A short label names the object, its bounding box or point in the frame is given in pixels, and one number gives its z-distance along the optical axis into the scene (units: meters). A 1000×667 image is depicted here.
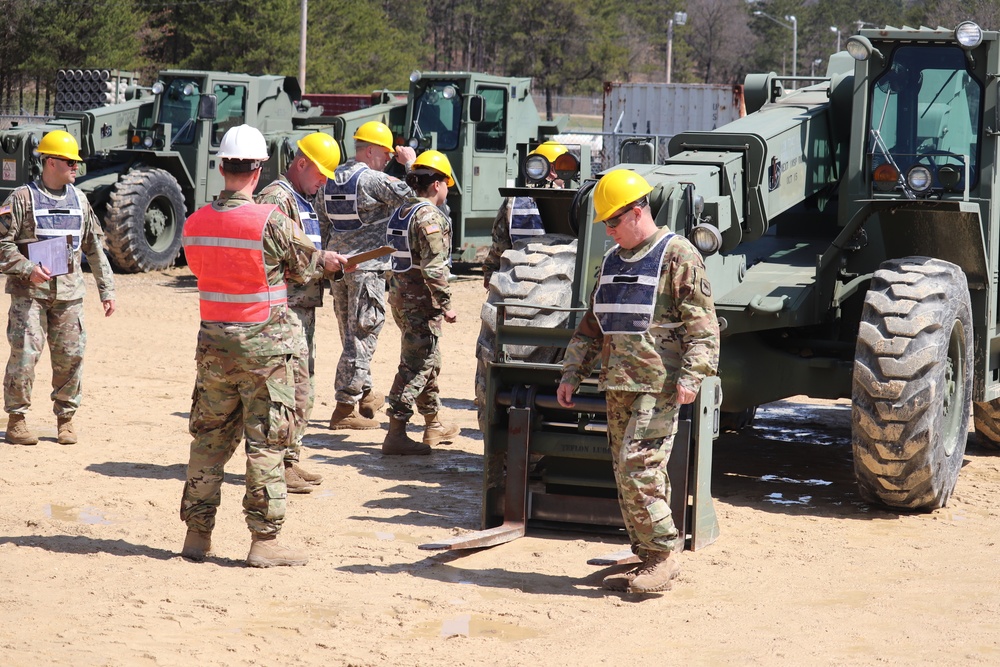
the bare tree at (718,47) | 74.12
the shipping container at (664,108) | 27.38
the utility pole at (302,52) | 34.19
